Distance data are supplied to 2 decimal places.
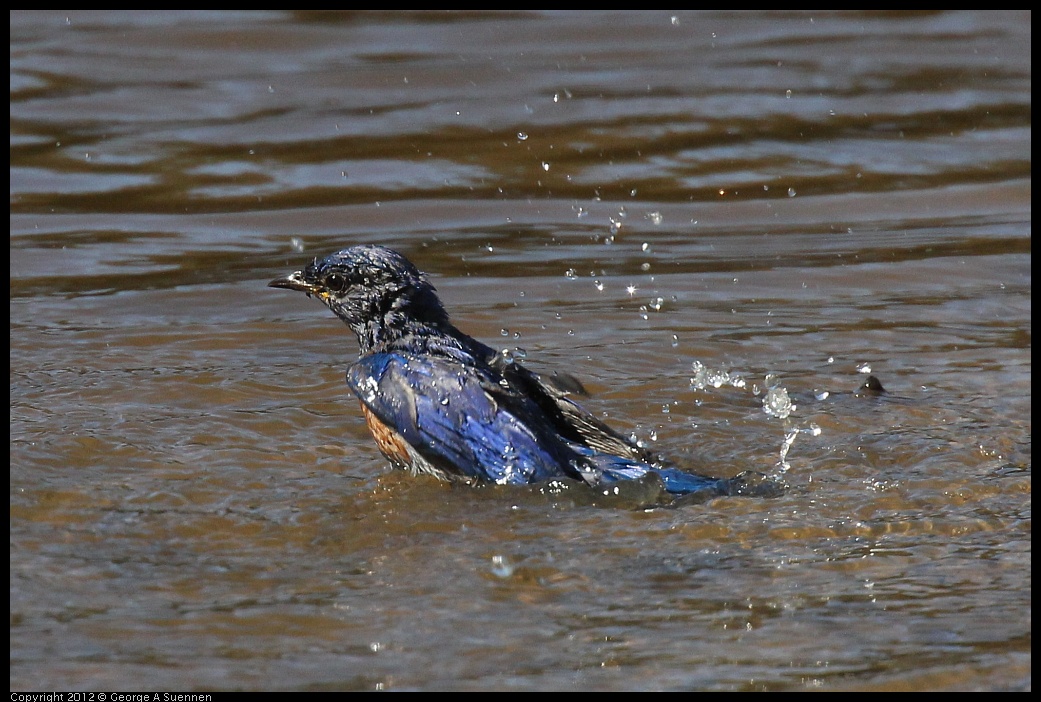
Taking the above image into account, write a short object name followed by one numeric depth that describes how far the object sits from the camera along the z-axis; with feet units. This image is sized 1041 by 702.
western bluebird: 38.27
